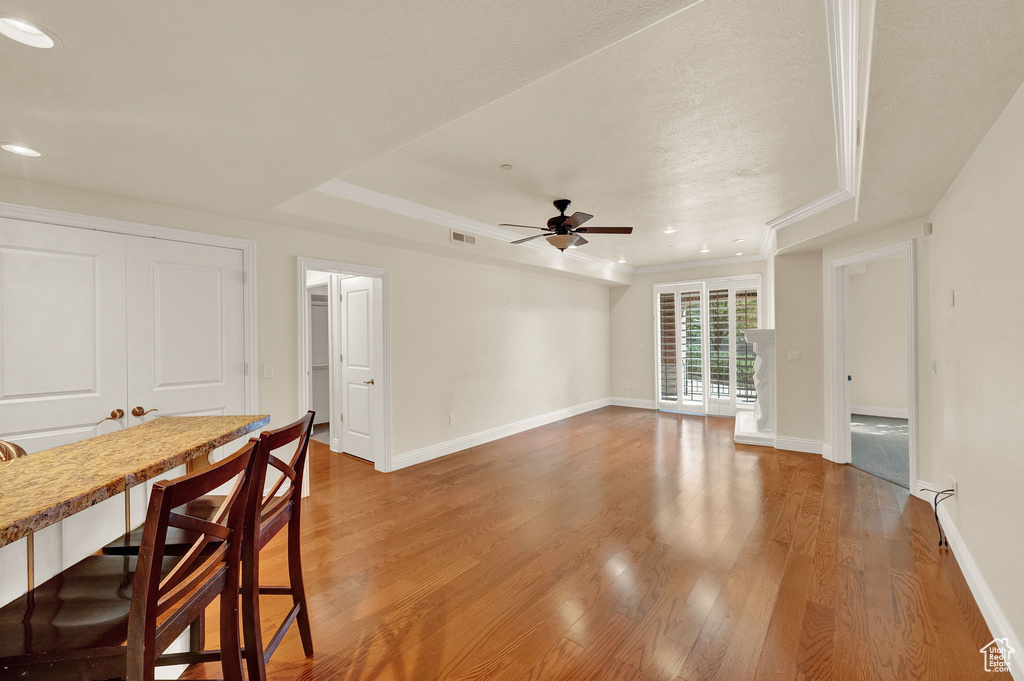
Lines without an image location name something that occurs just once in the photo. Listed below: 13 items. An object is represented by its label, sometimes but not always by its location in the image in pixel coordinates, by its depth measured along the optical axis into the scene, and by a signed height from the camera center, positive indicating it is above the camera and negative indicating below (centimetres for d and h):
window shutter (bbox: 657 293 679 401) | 793 -10
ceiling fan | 384 +98
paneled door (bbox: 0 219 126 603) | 255 +7
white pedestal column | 553 -59
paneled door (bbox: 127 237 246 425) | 302 +11
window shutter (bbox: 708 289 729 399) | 739 +1
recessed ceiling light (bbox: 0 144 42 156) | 215 +96
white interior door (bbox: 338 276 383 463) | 466 -26
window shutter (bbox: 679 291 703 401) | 767 -3
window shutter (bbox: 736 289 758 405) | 717 -15
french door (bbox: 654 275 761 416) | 723 -7
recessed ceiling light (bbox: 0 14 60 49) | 133 +97
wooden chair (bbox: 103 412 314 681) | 137 -67
